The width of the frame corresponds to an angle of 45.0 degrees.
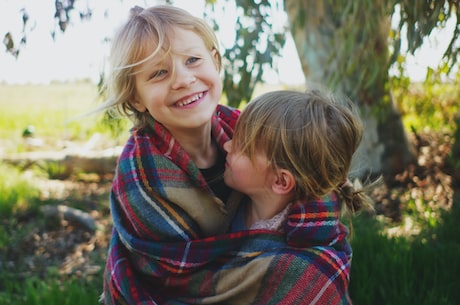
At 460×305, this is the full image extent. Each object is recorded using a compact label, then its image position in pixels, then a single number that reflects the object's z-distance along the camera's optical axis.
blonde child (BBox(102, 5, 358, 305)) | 1.82
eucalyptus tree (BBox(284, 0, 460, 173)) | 2.71
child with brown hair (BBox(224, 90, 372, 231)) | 1.86
